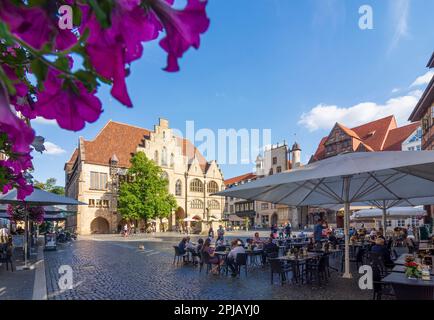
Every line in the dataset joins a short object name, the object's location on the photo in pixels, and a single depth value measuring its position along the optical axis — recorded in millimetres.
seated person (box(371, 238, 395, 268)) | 10994
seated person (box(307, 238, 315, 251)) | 15064
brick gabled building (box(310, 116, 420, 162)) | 52125
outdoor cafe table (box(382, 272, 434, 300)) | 6730
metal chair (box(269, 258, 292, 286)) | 11162
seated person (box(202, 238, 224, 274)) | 13820
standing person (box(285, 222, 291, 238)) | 32662
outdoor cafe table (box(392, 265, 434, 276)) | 8336
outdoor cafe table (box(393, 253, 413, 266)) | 10195
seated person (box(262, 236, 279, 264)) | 15578
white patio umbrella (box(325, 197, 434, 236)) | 19044
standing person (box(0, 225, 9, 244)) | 20878
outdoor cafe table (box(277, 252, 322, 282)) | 11373
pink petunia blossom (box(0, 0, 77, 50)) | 790
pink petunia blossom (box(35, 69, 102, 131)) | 896
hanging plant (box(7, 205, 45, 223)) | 18705
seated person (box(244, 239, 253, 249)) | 16791
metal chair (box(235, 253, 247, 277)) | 13093
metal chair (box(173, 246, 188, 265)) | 16448
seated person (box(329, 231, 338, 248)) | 17984
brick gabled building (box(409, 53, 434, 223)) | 25562
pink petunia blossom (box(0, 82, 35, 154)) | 763
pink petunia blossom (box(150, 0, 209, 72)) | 860
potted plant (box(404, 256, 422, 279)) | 7172
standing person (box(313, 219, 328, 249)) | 18467
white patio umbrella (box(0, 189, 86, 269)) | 11820
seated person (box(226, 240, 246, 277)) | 13133
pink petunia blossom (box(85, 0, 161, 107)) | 800
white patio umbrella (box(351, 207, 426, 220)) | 25484
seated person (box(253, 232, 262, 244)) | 18911
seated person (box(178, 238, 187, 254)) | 16500
